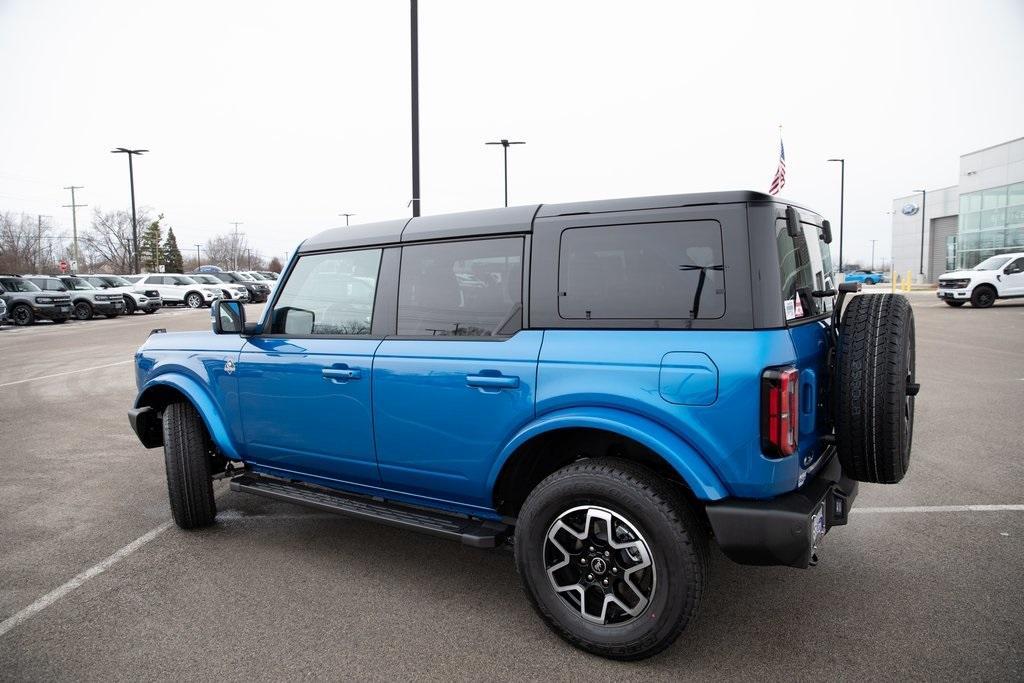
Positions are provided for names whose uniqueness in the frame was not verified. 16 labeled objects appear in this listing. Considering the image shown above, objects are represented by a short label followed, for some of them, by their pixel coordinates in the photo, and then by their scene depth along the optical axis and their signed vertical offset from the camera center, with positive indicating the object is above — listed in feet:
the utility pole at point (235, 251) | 368.40 +19.59
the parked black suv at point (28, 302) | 76.02 -1.61
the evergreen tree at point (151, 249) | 301.84 +17.04
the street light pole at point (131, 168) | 126.62 +22.53
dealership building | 129.70 +14.73
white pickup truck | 71.31 -0.17
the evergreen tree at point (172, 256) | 311.27 +14.39
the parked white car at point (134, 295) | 92.48 -1.15
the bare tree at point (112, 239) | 260.42 +18.61
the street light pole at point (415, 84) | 34.27 +10.32
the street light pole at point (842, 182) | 123.24 +18.29
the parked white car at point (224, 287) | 105.85 -0.12
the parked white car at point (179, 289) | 106.22 -0.39
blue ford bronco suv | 8.55 -1.56
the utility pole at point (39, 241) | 256.93 +17.99
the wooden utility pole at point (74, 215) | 194.49 +22.88
